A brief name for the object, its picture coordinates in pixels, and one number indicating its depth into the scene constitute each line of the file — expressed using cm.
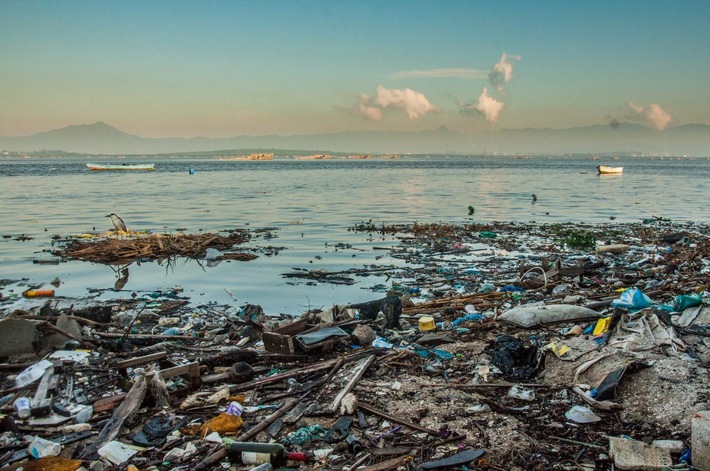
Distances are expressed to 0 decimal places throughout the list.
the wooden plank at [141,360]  554
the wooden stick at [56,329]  638
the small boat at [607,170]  6389
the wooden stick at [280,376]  536
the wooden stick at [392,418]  445
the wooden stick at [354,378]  486
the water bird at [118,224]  1523
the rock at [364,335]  663
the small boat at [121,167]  7444
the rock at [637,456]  376
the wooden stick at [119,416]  421
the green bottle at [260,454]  400
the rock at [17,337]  602
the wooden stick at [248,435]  399
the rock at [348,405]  474
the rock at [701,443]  364
